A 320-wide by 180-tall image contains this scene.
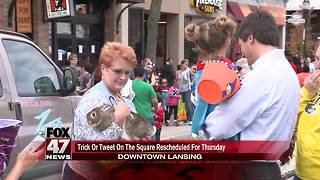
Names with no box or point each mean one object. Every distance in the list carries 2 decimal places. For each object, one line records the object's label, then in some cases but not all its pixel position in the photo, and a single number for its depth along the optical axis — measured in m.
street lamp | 26.22
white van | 4.93
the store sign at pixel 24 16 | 14.77
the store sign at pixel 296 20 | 28.89
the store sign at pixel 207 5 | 23.75
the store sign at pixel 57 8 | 13.23
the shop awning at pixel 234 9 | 26.69
